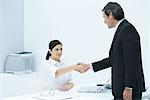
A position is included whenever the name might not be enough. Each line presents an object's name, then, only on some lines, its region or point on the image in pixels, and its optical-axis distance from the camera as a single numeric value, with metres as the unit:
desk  2.49
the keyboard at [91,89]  2.84
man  2.20
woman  3.04
